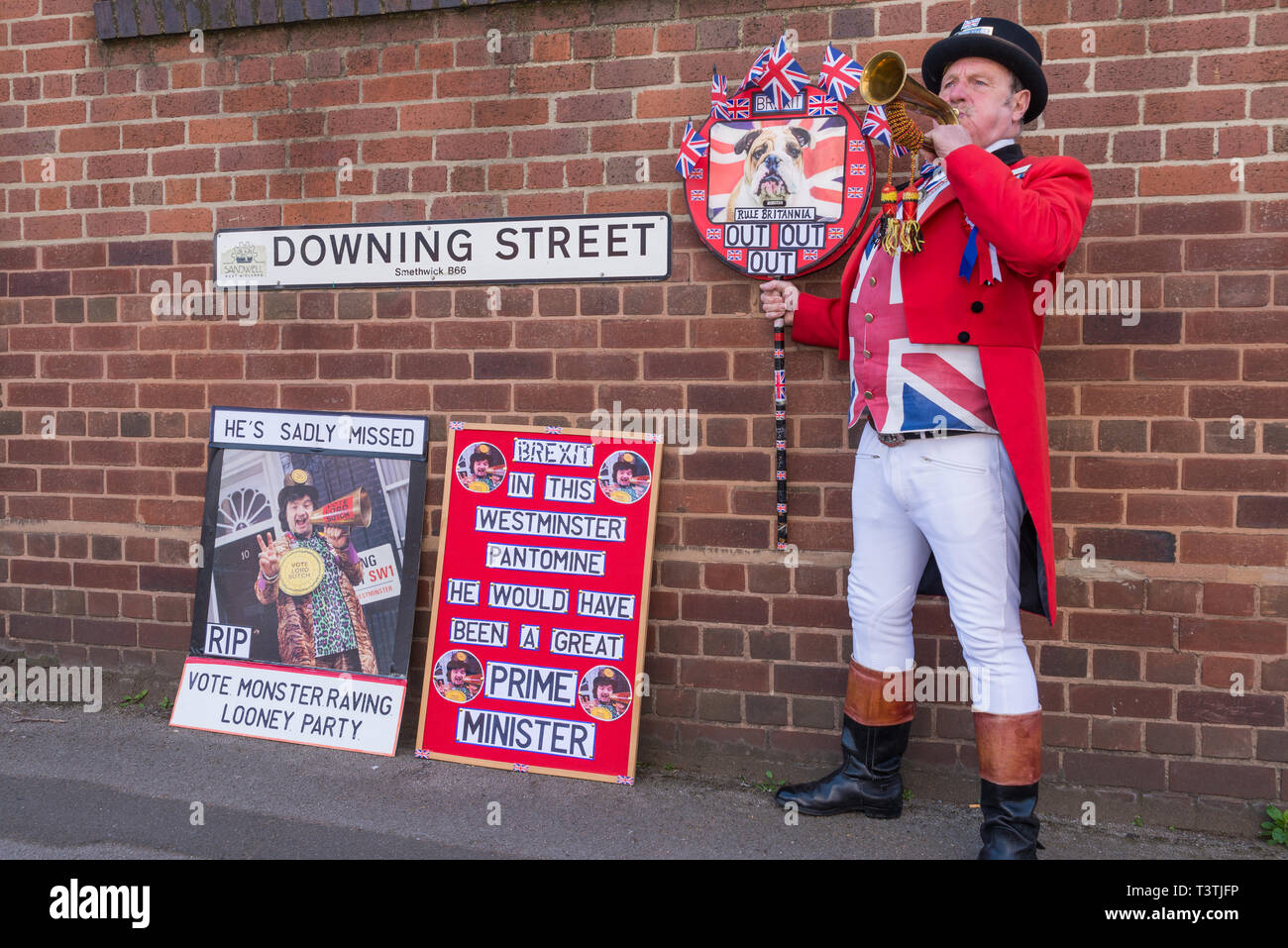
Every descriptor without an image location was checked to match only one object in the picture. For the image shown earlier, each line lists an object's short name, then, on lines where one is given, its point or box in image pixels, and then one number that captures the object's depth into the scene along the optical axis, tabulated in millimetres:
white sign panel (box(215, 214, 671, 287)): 3723
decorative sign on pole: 3449
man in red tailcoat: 2855
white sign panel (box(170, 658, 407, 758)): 3848
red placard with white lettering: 3641
